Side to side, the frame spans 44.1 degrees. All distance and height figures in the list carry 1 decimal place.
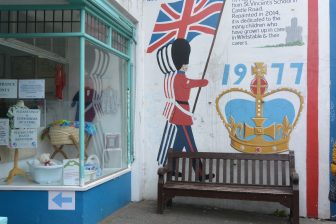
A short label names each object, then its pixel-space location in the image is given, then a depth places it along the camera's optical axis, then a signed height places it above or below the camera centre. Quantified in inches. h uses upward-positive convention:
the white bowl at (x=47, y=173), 227.5 -32.8
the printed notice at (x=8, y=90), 238.2 +13.9
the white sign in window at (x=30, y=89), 237.6 +14.6
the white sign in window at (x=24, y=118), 237.5 -2.1
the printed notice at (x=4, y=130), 238.7 -9.1
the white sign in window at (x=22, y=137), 237.3 -13.0
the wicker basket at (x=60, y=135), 246.8 -12.1
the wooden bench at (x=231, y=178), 240.1 -40.3
